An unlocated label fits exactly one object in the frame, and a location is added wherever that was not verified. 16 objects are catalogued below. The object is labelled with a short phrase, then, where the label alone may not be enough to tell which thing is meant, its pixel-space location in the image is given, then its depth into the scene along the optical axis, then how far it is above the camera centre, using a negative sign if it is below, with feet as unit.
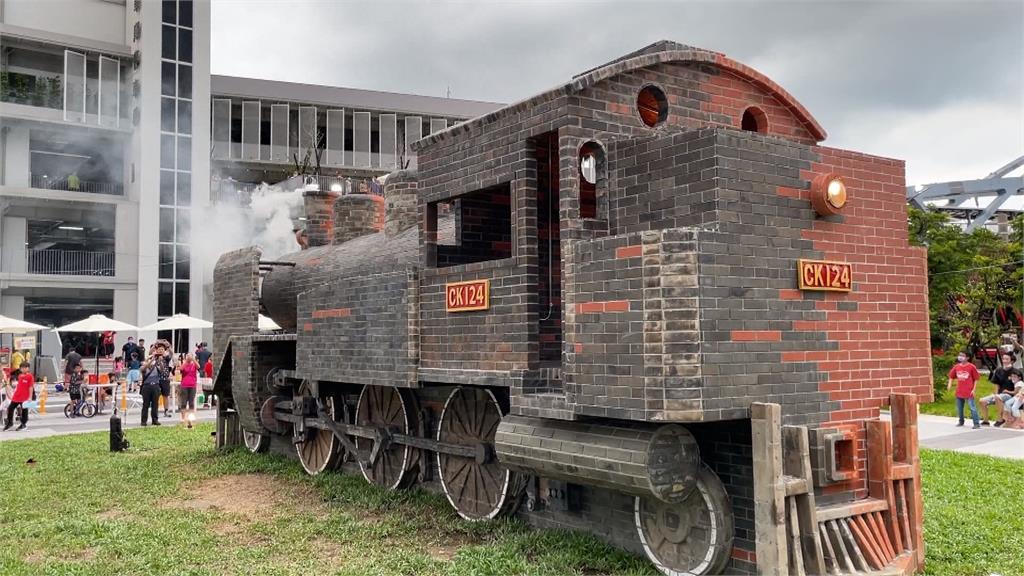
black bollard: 39.17 -4.73
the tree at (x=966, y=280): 64.49 +3.84
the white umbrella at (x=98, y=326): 57.77 +0.91
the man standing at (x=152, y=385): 51.70 -2.95
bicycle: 58.39 -4.99
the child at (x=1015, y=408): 44.16 -4.42
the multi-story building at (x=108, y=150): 89.20 +21.53
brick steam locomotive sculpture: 15.08 +0.16
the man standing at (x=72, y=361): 62.18 -1.66
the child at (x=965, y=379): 44.06 -2.83
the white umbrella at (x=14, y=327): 60.39 +0.94
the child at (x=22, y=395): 50.37 -3.42
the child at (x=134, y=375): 67.41 -3.01
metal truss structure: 99.96 +16.53
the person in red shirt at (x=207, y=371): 66.33 -2.73
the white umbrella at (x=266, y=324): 50.36 +0.75
